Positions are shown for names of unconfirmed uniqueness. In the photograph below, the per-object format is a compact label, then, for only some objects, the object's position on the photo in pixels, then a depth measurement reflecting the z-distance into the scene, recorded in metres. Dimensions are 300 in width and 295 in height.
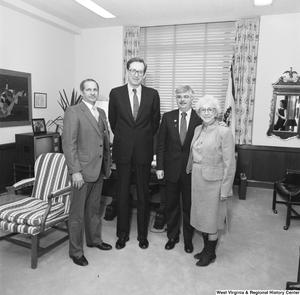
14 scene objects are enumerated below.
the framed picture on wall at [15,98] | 4.26
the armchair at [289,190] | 3.40
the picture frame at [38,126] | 4.50
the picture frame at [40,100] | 4.94
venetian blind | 5.20
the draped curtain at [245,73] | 4.88
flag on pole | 4.85
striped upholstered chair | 2.43
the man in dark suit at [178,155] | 2.58
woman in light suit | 2.33
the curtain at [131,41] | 5.57
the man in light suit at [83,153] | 2.36
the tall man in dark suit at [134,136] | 2.64
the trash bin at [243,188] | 4.51
